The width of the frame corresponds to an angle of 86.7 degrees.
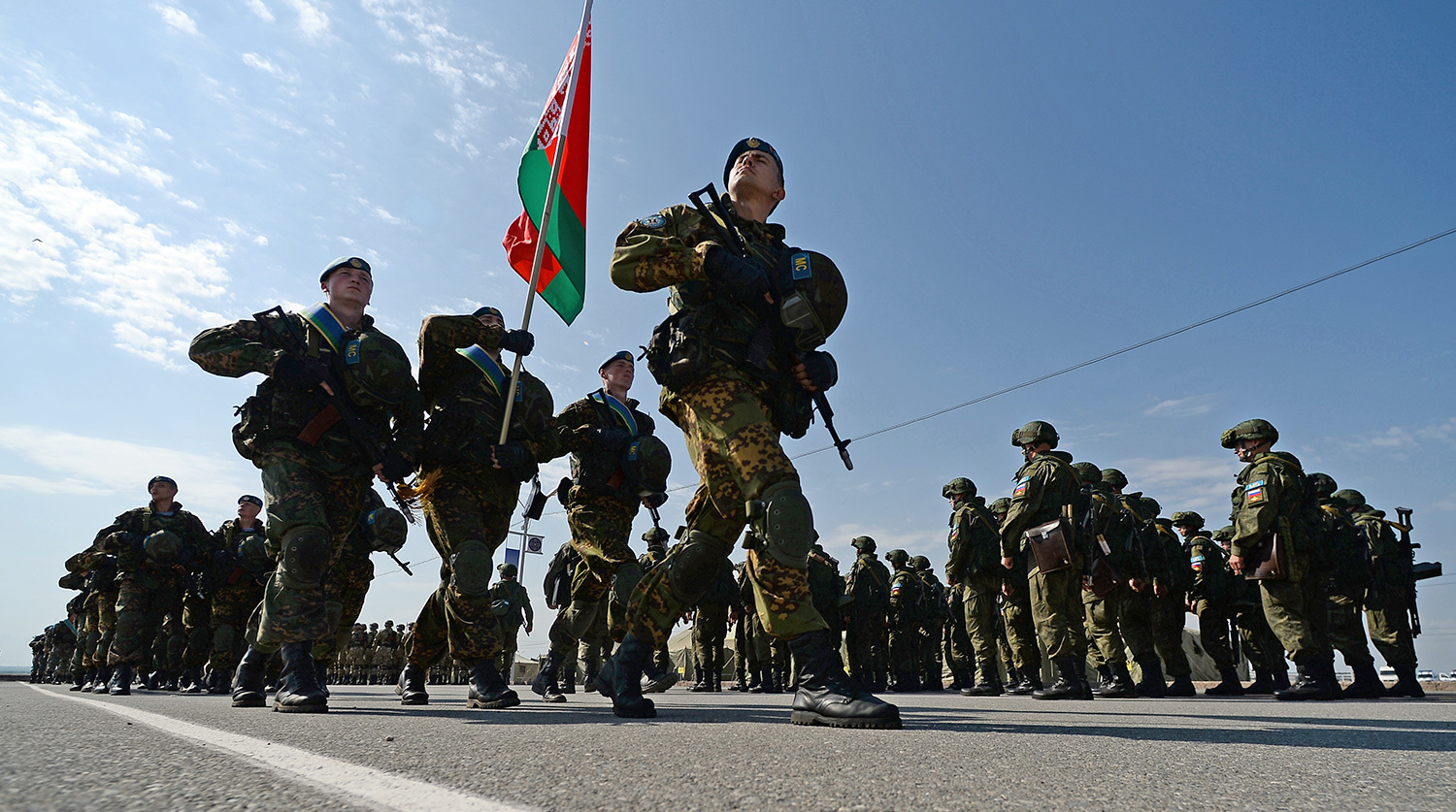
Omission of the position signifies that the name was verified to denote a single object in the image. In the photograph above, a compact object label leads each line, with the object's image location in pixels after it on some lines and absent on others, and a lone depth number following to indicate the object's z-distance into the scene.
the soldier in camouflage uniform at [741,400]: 2.80
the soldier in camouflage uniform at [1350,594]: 7.34
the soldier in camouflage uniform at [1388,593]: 8.05
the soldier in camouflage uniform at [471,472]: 4.07
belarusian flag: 5.77
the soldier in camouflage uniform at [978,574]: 8.27
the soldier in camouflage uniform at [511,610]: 10.03
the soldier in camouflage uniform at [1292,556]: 5.77
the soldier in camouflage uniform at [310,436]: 3.68
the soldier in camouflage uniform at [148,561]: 7.00
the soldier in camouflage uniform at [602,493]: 5.53
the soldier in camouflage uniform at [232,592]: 7.34
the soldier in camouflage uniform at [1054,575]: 5.96
